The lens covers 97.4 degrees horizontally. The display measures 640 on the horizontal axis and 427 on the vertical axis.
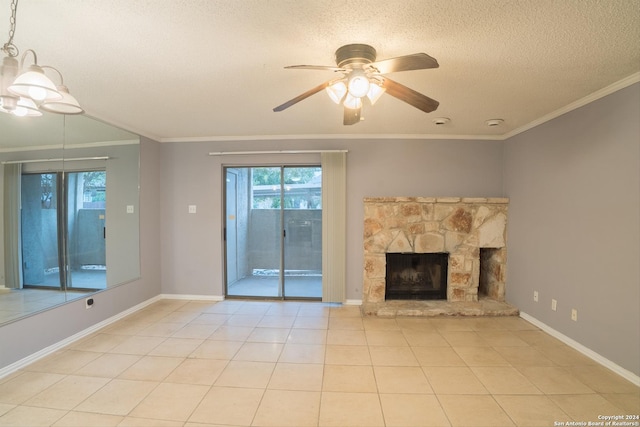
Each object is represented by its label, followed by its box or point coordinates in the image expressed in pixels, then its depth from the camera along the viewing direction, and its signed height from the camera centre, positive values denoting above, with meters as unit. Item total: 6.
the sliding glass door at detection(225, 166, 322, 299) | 4.24 -0.25
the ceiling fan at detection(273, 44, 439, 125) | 1.58 +0.84
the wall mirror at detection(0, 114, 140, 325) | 2.49 +0.05
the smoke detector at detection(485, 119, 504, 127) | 3.34 +1.12
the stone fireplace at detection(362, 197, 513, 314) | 3.85 -0.28
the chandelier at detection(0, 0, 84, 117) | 1.22 +0.57
